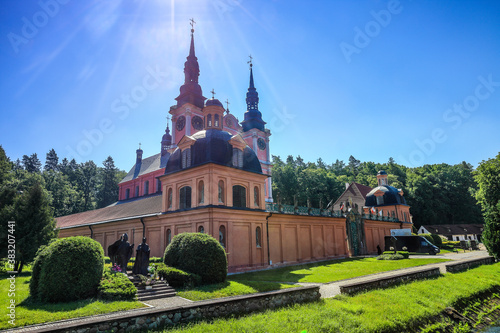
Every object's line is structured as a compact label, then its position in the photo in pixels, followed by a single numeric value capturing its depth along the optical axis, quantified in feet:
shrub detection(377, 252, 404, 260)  94.79
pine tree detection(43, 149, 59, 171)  305.94
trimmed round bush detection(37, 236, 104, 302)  38.34
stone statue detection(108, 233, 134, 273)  51.78
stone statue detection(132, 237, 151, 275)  50.08
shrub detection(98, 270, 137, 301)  38.65
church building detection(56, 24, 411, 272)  69.46
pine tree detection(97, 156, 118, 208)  253.44
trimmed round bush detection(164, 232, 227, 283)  49.70
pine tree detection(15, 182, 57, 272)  68.54
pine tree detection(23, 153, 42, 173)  281.87
